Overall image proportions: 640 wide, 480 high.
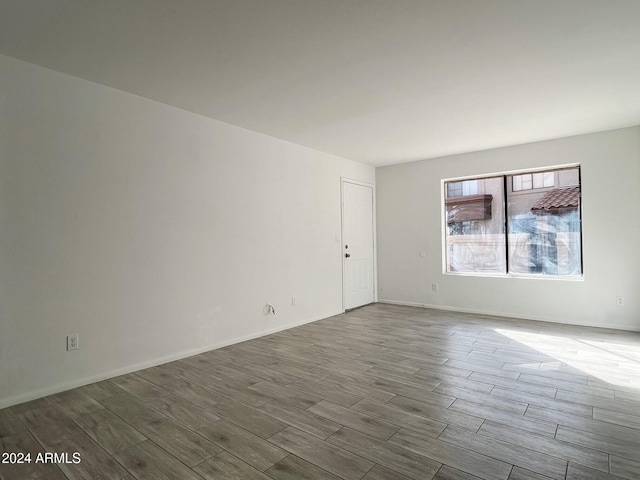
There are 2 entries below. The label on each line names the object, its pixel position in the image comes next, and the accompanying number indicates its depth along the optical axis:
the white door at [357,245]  6.04
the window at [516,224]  5.11
